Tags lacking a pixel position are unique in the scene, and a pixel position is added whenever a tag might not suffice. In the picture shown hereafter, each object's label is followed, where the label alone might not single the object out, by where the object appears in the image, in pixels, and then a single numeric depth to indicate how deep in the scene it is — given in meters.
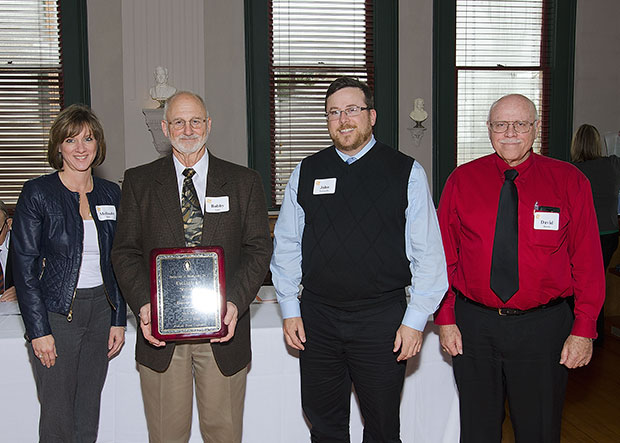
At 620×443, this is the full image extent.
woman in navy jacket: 1.96
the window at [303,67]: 5.58
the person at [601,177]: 4.27
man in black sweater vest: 1.96
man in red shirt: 1.95
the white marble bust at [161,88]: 5.12
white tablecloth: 2.29
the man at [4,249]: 2.86
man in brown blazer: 1.93
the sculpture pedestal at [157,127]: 5.16
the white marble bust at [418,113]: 5.77
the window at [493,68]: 5.91
